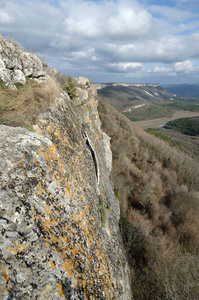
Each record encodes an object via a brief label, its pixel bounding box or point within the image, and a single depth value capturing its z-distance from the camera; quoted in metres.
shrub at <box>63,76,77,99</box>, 10.64
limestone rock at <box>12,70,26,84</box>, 6.23
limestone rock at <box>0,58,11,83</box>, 5.58
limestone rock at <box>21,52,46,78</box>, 7.15
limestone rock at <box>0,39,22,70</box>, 5.69
